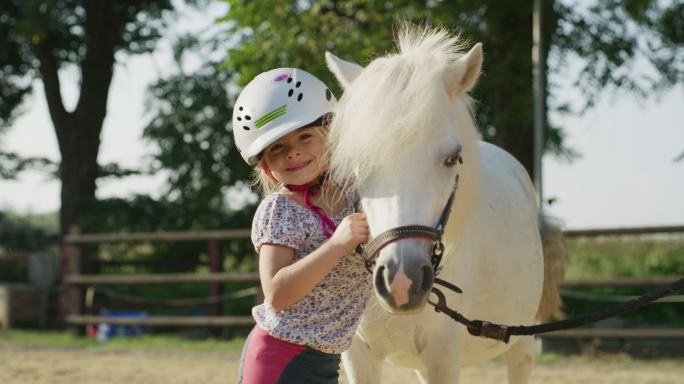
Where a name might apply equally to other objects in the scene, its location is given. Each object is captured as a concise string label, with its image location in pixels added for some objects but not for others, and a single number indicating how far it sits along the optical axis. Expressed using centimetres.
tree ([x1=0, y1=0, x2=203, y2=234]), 1551
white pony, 212
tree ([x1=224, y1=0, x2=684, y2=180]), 973
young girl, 230
